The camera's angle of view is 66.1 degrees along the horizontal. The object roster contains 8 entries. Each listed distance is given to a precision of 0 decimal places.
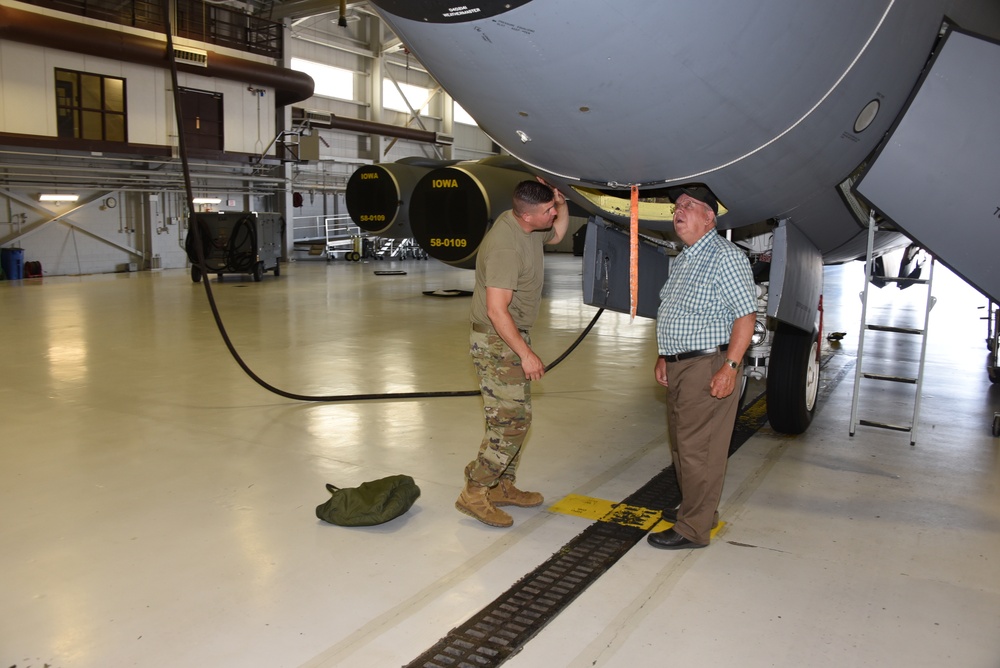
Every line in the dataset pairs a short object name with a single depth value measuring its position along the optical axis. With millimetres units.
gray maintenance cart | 15711
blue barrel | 15758
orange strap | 3213
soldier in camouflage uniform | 3277
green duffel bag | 3441
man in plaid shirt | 3119
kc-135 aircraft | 2338
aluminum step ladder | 4332
